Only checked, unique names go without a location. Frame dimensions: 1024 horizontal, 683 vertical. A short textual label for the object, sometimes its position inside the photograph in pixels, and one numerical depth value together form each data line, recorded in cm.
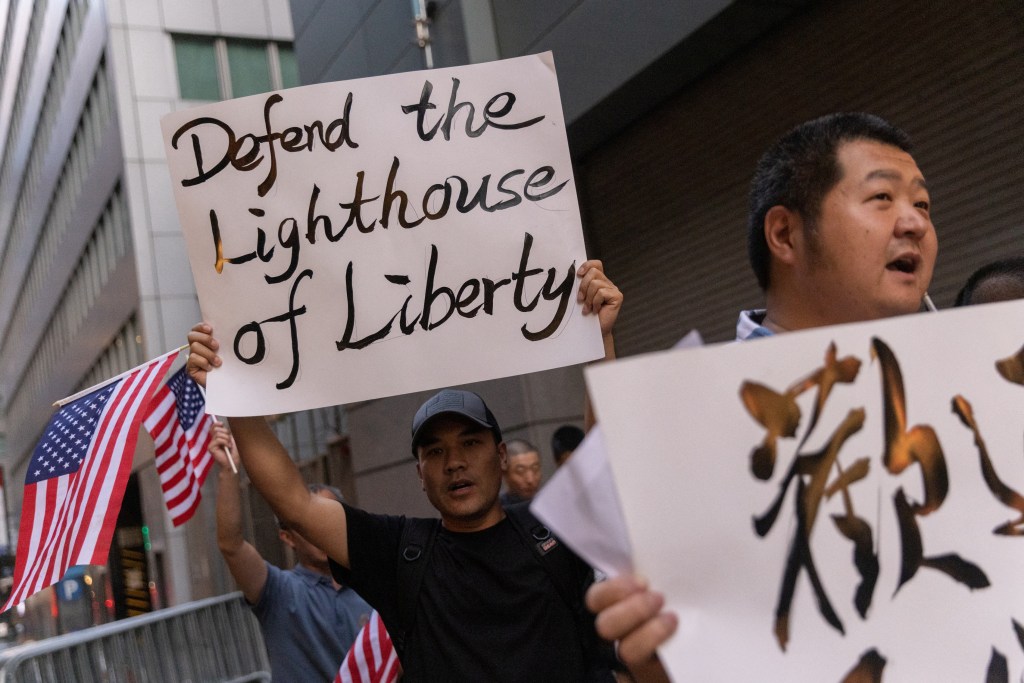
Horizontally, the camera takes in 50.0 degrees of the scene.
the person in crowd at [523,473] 628
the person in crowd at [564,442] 686
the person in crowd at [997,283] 334
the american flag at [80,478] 383
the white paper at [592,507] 155
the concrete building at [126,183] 2048
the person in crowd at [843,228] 211
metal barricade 575
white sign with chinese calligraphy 159
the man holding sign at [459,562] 280
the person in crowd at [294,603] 458
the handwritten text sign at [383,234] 299
